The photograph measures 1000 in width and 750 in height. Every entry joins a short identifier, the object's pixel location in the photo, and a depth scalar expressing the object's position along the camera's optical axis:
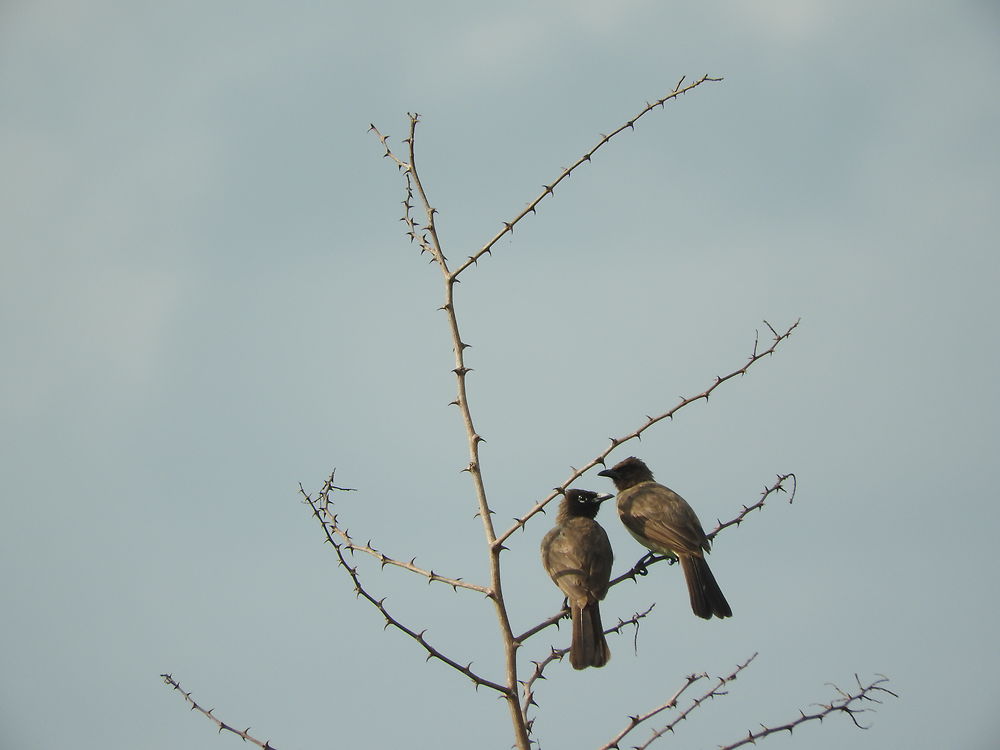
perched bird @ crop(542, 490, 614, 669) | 13.18
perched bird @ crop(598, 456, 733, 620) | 16.56
